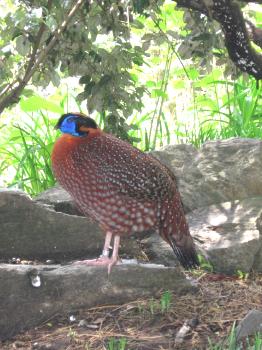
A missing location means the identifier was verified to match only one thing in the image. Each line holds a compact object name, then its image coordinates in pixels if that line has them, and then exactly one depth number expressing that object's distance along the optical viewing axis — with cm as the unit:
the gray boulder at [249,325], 607
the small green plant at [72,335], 630
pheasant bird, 694
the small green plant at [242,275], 823
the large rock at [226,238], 833
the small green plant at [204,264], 834
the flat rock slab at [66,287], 659
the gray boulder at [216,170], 942
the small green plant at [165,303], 673
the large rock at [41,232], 817
